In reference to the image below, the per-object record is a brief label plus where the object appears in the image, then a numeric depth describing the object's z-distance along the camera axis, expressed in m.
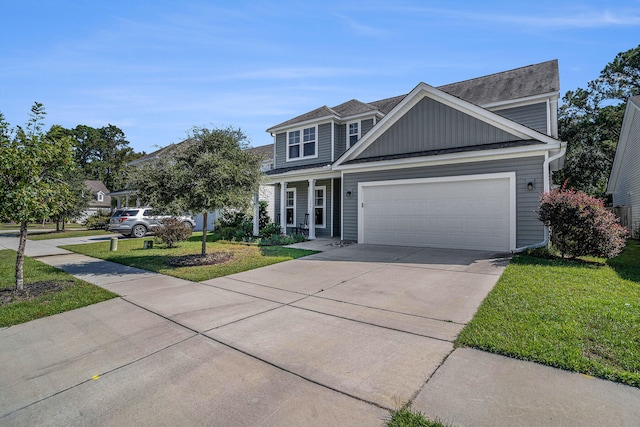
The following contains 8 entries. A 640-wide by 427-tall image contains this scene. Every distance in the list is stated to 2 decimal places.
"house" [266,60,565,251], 9.10
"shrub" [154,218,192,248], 12.54
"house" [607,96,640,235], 13.84
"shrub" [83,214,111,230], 24.97
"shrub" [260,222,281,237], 15.19
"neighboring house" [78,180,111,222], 45.97
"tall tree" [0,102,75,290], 5.55
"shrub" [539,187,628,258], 7.47
